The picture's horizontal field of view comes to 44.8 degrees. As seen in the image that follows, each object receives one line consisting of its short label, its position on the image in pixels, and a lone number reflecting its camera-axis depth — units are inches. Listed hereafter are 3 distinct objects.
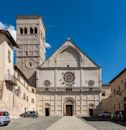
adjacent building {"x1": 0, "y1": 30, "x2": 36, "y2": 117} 731.0
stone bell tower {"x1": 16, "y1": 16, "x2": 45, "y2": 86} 1451.4
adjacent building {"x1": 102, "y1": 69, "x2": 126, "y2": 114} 953.3
